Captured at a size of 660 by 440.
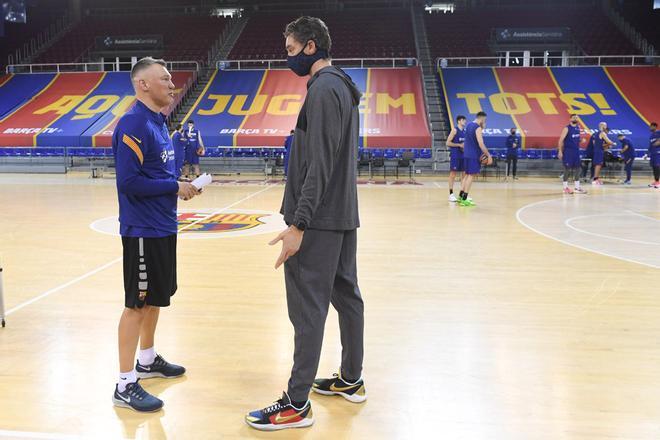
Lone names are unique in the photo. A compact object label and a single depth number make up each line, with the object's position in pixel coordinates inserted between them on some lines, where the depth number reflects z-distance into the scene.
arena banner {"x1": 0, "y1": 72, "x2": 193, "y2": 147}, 19.70
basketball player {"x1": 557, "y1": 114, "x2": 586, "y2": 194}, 12.78
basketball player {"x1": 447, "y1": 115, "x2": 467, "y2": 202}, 11.15
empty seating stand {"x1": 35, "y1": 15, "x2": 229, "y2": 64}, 25.78
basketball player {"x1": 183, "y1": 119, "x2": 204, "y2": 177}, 15.74
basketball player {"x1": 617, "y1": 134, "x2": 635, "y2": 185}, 15.46
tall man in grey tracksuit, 2.42
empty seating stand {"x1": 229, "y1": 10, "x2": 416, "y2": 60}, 24.22
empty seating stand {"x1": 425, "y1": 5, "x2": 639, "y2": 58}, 23.62
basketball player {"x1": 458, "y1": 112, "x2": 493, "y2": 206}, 10.03
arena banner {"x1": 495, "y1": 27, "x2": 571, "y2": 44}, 23.78
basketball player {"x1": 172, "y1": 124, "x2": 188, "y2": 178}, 14.27
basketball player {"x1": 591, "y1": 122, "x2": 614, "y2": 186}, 15.24
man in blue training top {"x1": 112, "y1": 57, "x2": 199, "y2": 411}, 2.77
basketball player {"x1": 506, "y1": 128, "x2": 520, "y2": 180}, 16.86
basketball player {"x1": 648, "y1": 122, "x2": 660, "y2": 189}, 14.34
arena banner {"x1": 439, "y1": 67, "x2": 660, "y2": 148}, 18.45
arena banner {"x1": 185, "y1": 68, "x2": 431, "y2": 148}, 18.69
